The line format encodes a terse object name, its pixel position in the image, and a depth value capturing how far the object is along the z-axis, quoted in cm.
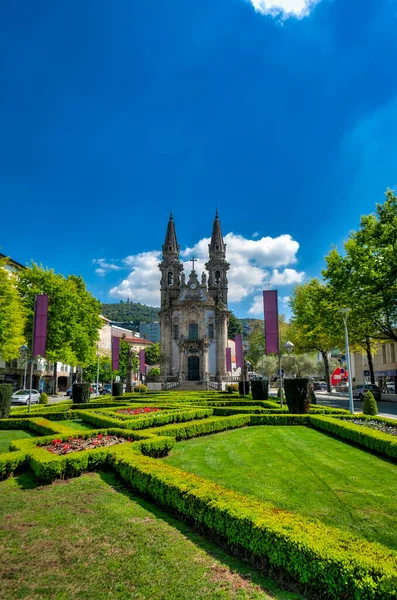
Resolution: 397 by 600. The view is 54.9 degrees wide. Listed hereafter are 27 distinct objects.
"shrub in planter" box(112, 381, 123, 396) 3449
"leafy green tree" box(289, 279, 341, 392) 3312
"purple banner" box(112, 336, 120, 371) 3809
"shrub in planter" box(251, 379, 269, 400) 2619
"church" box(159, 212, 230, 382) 5447
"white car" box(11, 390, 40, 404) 3227
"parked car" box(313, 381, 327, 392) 5875
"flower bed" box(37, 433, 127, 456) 1061
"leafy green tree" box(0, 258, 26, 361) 2983
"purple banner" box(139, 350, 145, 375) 4870
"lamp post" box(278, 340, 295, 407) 2215
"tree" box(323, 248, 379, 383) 2962
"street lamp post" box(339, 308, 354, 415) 1852
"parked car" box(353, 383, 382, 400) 3439
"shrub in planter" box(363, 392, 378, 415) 1744
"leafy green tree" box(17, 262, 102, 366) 3775
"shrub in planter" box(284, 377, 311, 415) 1828
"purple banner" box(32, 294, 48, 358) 2070
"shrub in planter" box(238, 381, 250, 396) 3178
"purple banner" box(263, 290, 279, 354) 2127
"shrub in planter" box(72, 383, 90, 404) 2538
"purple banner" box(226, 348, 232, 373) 5317
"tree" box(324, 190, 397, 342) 2717
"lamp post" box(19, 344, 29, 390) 2666
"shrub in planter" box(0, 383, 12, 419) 1755
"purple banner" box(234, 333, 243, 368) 4254
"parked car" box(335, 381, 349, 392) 5520
